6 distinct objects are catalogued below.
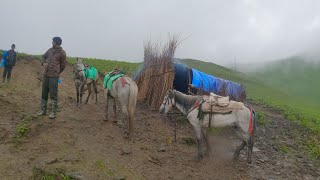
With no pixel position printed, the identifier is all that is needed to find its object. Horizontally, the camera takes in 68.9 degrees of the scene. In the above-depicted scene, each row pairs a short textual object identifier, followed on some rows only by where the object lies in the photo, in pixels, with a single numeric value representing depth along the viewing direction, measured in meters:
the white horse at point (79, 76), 8.28
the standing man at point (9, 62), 10.65
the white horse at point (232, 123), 5.91
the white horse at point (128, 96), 6.33
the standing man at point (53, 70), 6.61
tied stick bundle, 8.43
